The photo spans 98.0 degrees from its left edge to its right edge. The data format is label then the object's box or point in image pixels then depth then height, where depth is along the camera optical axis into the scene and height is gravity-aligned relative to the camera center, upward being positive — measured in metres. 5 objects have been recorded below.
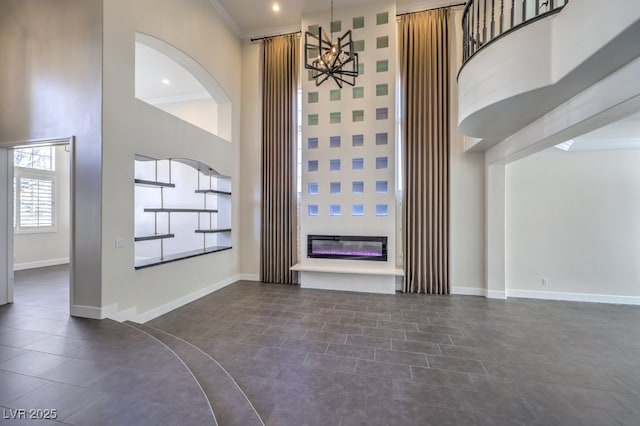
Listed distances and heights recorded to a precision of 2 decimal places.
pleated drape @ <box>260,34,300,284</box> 6.23 +1.12
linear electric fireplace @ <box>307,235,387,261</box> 5.64 -0.69
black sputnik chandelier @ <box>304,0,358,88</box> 4.03 +2.34
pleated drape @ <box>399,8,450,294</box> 5.45 +1.29
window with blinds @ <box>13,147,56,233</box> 6.72 +0.60
